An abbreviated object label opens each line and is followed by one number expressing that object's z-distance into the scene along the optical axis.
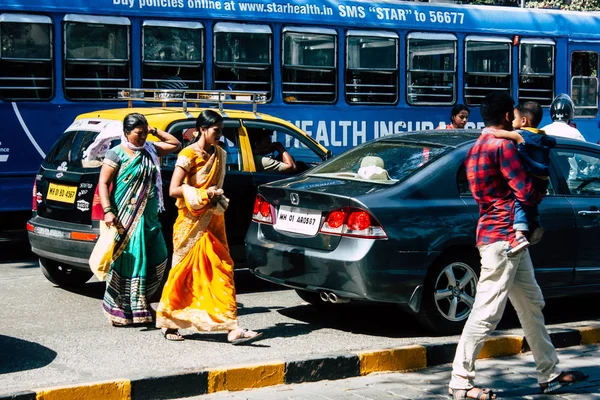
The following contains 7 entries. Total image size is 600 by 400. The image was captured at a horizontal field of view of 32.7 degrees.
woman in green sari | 7.66
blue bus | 12.31
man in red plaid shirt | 5.85
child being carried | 5.82
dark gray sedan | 7.20
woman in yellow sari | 7.14
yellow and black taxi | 8.59
